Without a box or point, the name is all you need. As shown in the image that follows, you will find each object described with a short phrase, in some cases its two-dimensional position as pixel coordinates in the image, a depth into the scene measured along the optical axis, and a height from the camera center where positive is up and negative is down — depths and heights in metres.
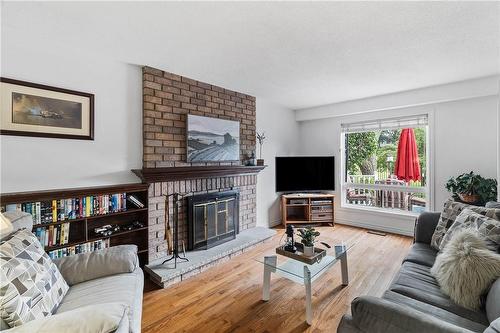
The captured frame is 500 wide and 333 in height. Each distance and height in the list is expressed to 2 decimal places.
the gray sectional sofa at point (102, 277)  1.41 -0.76
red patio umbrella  3.97 +0.14
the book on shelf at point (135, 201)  2.55 -0.36
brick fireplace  2.71 +0.22
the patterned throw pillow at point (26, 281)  1.10 -0.59
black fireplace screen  3.01 -0.70
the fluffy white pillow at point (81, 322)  0.96 -0.63
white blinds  3.83 +0.71
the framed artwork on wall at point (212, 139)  3.06 +0.36
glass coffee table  1.87 -0.88
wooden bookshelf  1.96 -0.51
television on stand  4.52 -0.14
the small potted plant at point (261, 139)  4.10 +0.47
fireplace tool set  2.71 -0.77
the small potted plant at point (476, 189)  3.00 -0.30
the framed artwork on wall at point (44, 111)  1.97 +0.49
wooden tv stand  4.46 -0.75
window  3.94 +0.02
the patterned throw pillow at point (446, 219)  2.05 -0.46
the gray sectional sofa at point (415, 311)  0.99 -0.75
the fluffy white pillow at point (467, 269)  1.35 -0.61
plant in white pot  2.15 -0.67
